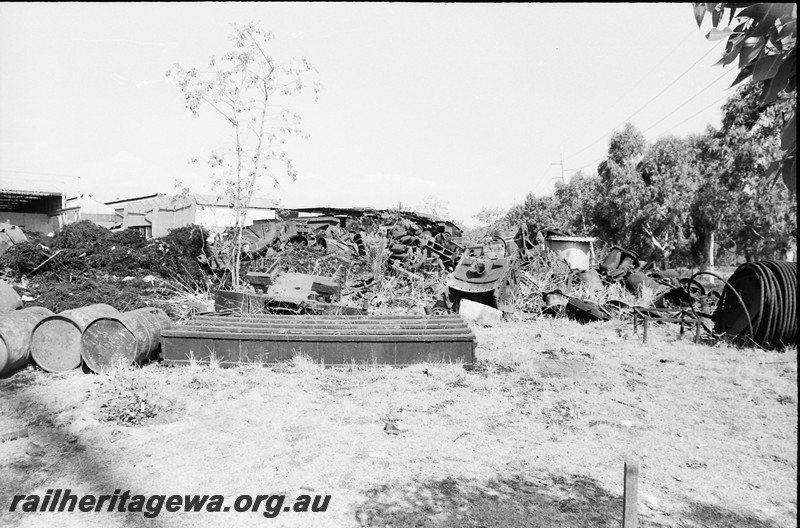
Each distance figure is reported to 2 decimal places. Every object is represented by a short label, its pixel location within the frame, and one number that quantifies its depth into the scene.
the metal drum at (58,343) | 6.42
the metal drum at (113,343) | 6.31
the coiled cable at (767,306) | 8.01
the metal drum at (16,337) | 6.02
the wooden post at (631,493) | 2.34
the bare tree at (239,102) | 10.50
